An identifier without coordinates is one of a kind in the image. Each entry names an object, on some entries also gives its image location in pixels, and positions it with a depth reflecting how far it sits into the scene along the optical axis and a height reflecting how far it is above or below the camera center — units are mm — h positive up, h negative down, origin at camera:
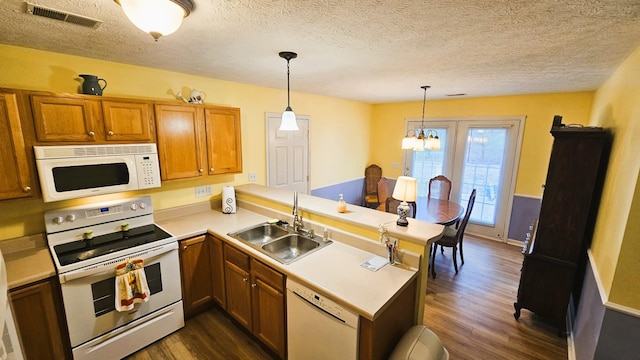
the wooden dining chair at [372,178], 5809 -839
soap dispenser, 2289 -586
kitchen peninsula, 1519 -886
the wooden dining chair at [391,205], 3400 -835
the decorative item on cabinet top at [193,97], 2777 +411
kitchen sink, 2248 -920
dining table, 3165 -925
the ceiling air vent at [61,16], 1371 +647
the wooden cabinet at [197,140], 2492 -38
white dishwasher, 1516 -1168
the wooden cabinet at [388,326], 1468 -1139
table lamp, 1961 -400
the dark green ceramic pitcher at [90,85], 2105 +398
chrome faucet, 2443 -743
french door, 4305 -373
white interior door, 3814 -270
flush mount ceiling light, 1112 +532
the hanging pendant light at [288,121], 2355 +154
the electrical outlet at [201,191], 3047 -630
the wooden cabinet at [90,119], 1878 +119
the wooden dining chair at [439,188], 4340 -778
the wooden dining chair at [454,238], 3281 -1202
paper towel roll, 3014 -722
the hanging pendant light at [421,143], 3723 -28
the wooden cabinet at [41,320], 1683 -1242
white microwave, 1894 -276
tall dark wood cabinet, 2182 -682
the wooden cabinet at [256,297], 1952 -1293
